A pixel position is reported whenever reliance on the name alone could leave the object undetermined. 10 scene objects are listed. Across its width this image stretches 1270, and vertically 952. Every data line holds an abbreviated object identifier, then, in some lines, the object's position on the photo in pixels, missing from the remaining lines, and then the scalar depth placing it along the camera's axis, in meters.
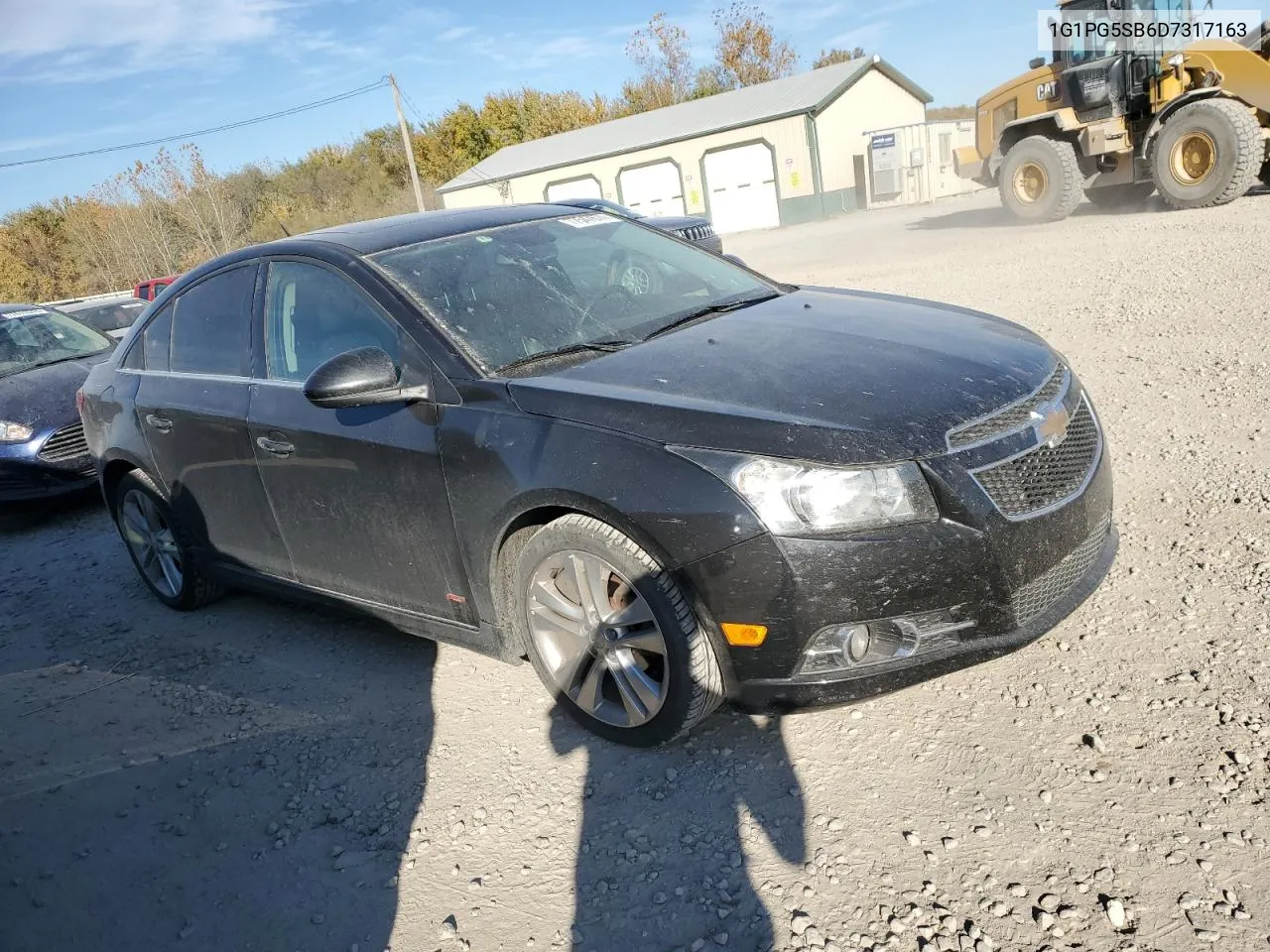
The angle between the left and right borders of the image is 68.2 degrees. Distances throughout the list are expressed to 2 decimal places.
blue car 6.80
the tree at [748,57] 53.41
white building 30.17
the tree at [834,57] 59.41
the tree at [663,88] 54.88
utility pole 33.81
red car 19.64
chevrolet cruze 2.49
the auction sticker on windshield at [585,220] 4.08
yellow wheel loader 12.23
